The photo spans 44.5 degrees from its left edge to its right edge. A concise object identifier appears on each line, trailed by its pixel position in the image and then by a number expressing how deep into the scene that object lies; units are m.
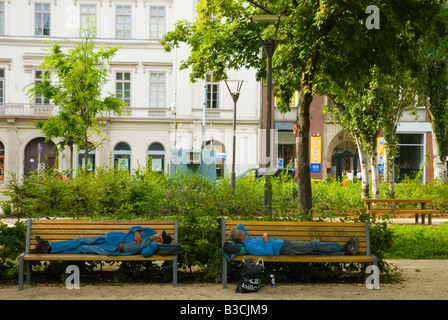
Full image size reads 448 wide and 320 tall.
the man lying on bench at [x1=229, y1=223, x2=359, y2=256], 7.42
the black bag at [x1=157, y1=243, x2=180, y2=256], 7.38
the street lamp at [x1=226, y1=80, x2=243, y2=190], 23.22
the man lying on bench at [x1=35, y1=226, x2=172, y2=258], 7.39
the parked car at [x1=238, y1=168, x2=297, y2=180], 28.96
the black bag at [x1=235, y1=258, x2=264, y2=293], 7.04
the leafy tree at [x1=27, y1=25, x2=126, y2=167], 25.44
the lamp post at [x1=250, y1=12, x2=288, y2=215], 12.34
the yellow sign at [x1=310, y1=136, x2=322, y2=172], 39.91
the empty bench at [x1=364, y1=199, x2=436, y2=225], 16.39
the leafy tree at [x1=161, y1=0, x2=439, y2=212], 10.38
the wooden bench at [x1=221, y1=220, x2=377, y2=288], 7.61
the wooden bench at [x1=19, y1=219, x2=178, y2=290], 7.26
